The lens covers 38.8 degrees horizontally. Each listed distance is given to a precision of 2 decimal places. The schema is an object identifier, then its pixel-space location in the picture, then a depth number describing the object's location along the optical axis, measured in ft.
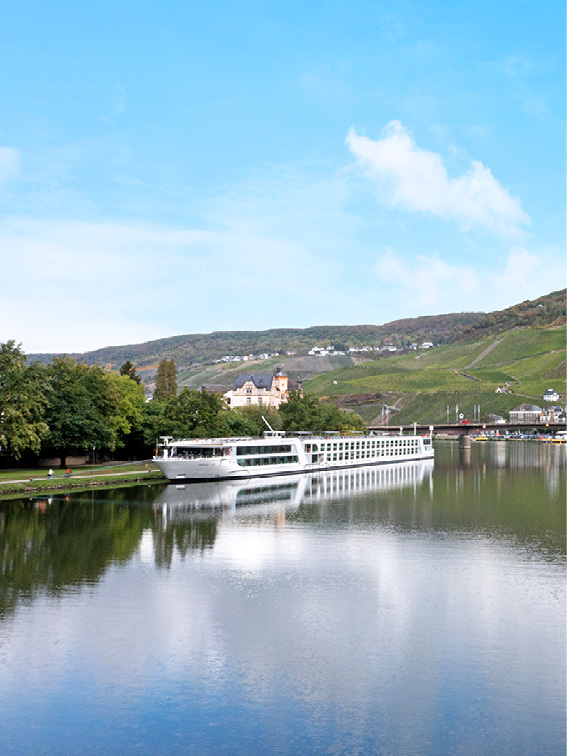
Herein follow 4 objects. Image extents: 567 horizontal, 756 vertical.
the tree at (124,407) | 290.97
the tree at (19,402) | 219.82
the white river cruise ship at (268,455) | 255.29
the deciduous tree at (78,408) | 253.24
